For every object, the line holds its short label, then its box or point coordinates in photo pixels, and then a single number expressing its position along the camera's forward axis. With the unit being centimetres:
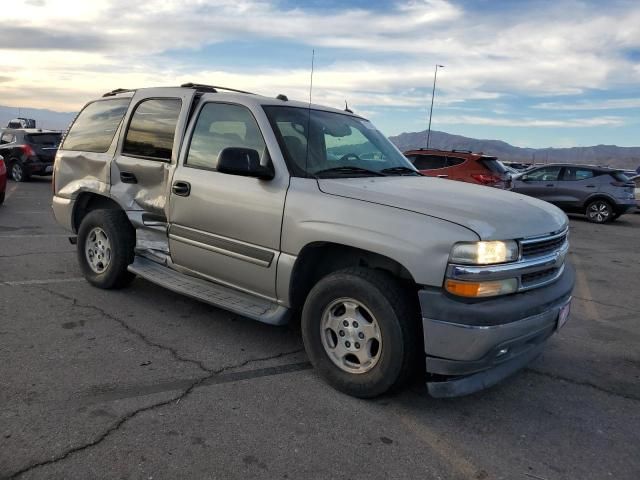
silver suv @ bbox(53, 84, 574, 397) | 313
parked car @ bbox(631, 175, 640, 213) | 1874
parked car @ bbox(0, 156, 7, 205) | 1059
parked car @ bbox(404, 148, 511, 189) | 1302
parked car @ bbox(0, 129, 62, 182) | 1622
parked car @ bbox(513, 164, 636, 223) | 1501
